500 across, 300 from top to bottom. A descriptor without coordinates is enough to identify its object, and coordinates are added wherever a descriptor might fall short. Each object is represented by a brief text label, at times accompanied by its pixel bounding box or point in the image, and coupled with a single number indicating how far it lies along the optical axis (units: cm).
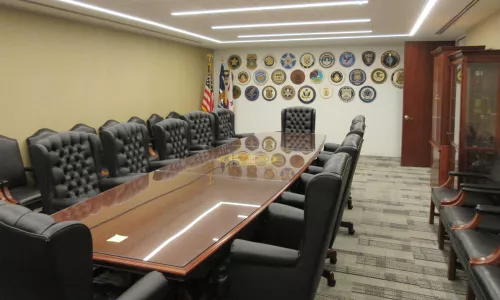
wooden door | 755
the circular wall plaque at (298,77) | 902
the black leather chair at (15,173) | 419
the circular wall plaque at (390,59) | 834
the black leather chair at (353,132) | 389
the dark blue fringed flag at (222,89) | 934
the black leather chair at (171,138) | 479
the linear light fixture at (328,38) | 724
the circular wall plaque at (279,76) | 916
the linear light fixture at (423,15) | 444
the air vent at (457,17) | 449
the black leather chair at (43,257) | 129
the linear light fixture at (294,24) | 564
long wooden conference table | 189
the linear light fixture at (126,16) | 442
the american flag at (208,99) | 913
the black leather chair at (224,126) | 665
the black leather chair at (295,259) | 192
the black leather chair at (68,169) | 326
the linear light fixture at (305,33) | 675
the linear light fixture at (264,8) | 450
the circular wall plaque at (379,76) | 844
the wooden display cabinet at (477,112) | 438
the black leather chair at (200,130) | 579
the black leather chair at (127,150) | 394
